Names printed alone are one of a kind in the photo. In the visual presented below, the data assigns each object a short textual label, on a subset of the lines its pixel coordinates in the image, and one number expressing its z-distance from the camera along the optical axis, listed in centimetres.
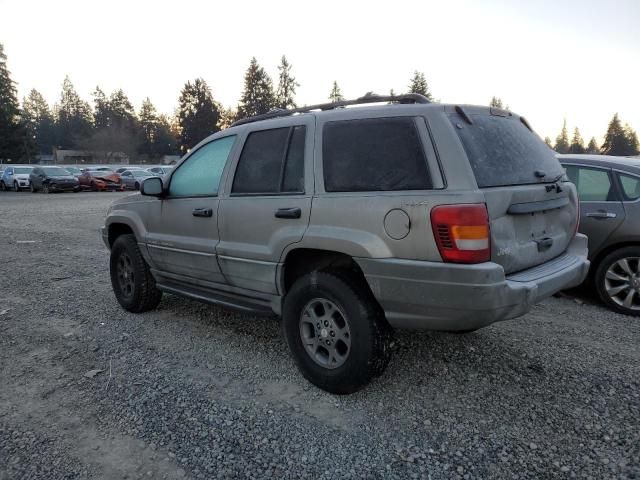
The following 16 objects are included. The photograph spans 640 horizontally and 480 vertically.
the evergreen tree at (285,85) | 7244
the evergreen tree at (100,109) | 9238
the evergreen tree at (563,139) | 12062
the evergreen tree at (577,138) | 11572
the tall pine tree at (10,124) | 5075
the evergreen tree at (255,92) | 6950
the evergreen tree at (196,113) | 6862
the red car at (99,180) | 2753
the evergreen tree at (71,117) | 8888
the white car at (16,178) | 2717
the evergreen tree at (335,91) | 8681
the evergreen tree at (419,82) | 7319
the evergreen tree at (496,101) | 11129
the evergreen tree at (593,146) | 9925
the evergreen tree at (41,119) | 9319
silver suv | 254
